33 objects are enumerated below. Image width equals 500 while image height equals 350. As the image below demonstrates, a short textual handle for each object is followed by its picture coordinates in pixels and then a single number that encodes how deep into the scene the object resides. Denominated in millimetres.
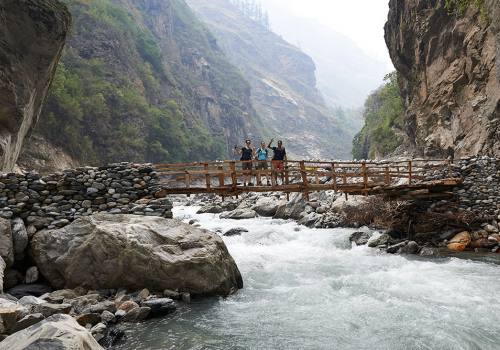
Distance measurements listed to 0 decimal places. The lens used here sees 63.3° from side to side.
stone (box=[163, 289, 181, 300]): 8914
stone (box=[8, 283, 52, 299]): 8824
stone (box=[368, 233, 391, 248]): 15234
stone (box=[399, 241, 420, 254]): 14281
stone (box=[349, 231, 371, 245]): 15641
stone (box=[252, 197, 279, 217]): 24016
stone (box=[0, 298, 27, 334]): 5307
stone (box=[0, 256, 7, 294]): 7791
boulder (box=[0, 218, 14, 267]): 9172
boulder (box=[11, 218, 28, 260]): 9672
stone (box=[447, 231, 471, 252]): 14367
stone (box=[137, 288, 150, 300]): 8717
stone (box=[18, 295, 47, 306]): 7535
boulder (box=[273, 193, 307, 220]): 22188
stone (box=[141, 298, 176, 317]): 8133
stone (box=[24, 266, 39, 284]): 9445
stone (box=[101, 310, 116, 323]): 7528
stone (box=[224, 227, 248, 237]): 17611
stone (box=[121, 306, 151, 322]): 7809
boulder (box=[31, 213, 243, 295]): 9016
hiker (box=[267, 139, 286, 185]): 14680
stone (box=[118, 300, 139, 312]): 8042
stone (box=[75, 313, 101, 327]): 7120
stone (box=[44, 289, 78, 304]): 8312
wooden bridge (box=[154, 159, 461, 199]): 12383
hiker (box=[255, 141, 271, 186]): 15305
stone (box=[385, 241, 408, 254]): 14391
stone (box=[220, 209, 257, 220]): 23078
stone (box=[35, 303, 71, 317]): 6977
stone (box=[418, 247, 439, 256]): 13810
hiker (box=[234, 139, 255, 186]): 15029
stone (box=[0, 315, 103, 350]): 4207
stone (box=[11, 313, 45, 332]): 5473
